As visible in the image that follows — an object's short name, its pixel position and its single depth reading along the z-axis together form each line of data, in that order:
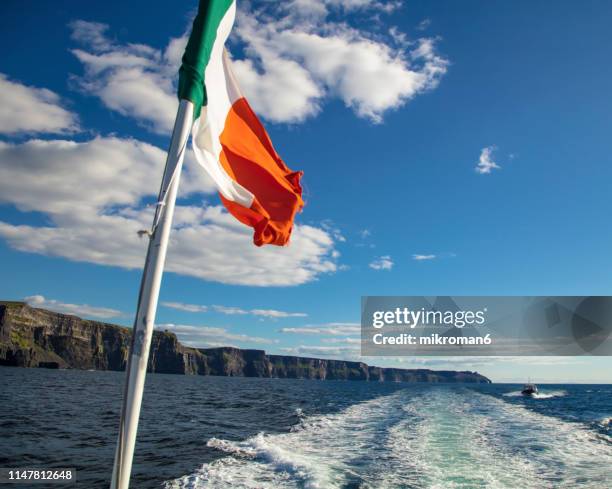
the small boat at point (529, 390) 94.06
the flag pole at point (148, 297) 3.76
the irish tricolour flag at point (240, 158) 5.46
